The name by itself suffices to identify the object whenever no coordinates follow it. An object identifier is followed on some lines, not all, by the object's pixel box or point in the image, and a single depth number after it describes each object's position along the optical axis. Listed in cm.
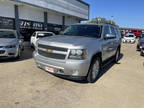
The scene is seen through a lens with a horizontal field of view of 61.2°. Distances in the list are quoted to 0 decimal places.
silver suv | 328
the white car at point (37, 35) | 1010
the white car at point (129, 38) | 1908
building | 1073
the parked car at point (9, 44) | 559
